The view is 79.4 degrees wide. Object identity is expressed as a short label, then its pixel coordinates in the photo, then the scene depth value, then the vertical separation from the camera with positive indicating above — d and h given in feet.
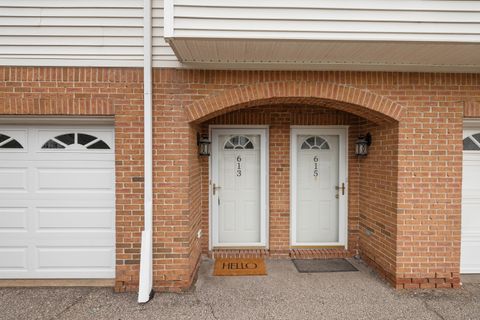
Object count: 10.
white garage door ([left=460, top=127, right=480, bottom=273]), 13.94 -2.28
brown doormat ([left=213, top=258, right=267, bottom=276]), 14.24 -5.69
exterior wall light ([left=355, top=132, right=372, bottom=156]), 15.24 +0.69
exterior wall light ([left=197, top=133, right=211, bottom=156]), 14.96 +0.57
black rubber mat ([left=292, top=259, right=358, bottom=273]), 14.71 -5.70
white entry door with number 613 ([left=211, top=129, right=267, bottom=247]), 16.65 -1.99
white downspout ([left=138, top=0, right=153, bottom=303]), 11.82 +0.28
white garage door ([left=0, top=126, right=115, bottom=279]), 13.09 -2.03
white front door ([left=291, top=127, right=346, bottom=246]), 16.78 -1.88
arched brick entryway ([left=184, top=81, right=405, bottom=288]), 12.50 +1.18
